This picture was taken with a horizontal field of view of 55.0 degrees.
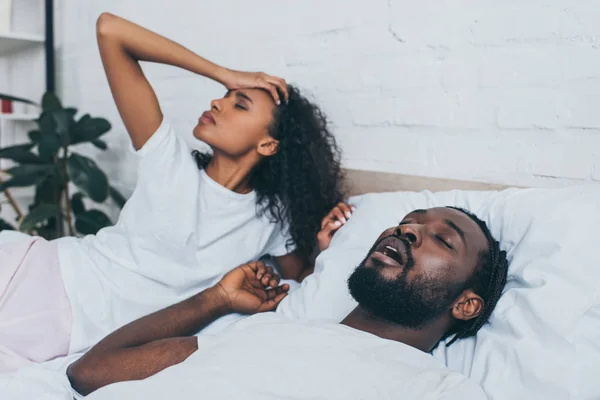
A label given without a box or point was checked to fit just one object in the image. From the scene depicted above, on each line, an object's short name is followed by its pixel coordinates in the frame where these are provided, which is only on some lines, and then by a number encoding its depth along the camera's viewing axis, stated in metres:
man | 0.87
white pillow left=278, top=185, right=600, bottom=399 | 0.89
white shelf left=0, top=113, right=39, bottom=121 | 2.59
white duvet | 0.85
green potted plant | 2.10
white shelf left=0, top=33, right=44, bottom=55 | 2.55
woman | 1.36
